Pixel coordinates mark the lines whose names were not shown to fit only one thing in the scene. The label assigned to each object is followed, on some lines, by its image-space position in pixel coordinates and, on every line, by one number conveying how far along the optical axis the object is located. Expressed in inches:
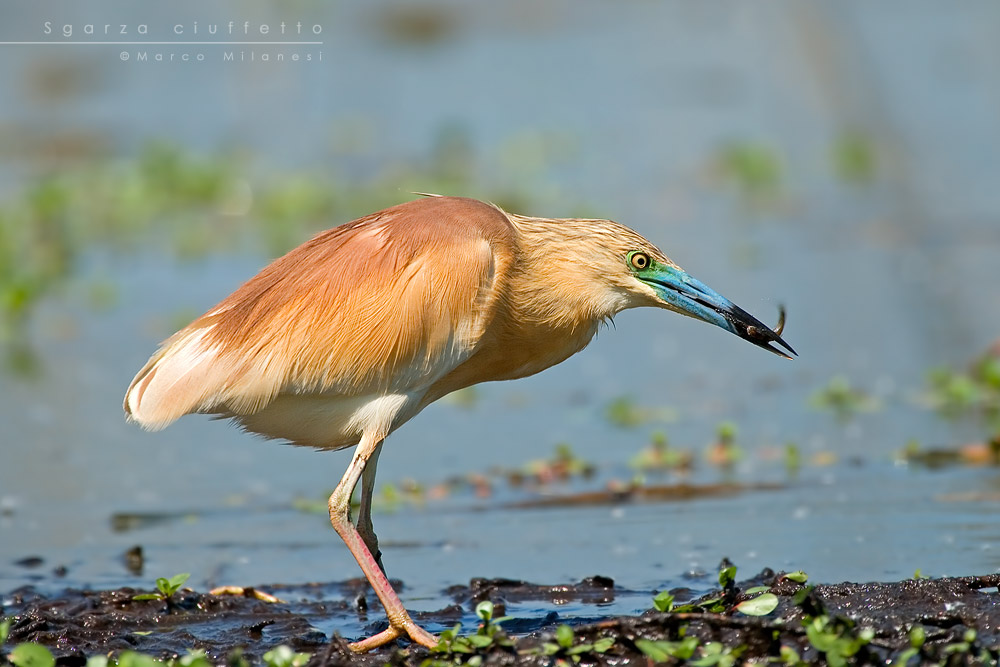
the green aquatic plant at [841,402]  592.4
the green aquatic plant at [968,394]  578.9
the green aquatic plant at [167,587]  394.6
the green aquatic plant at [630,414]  597.3
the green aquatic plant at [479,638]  327.9
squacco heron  387.9
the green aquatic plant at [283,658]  313.3
